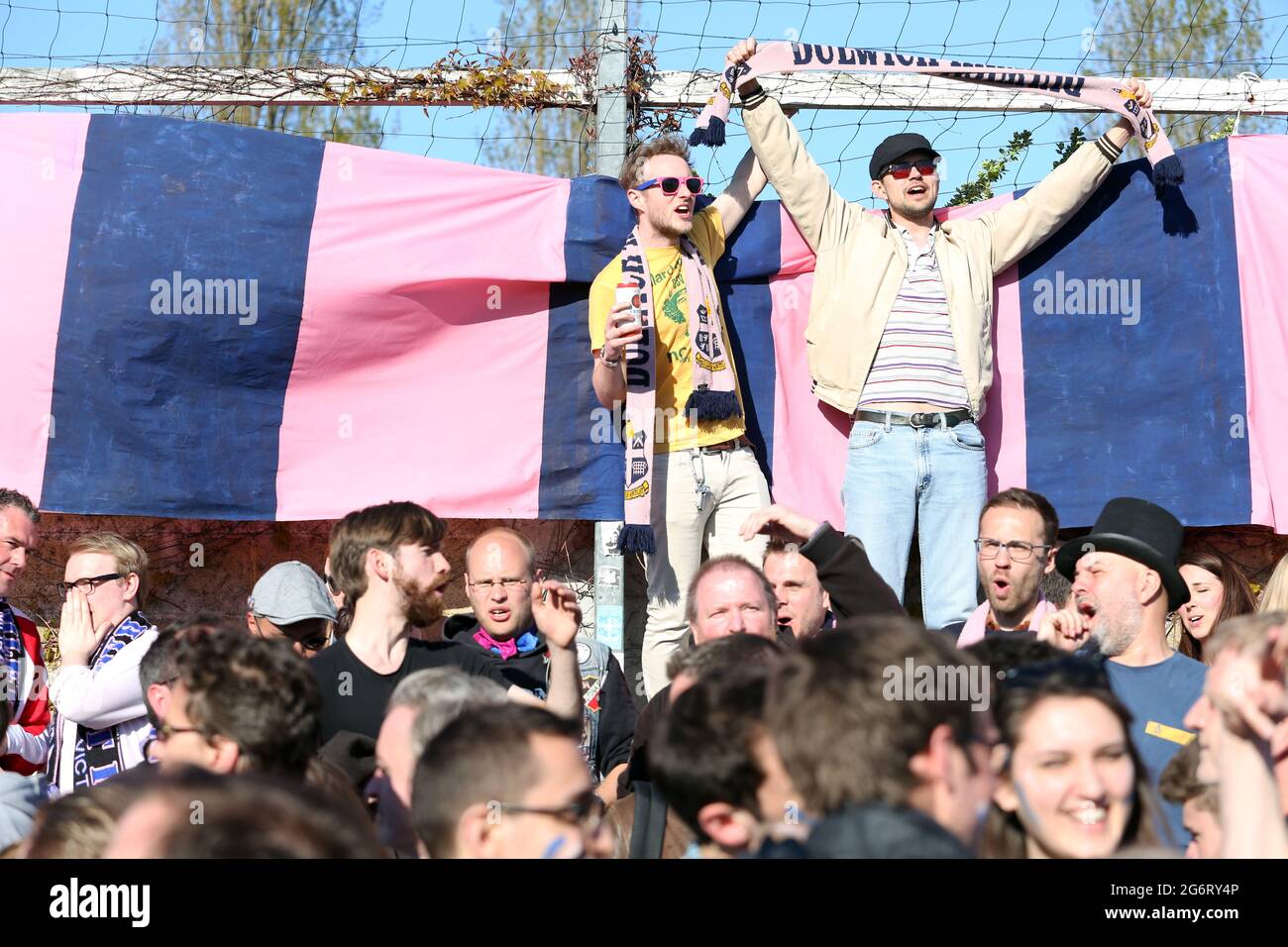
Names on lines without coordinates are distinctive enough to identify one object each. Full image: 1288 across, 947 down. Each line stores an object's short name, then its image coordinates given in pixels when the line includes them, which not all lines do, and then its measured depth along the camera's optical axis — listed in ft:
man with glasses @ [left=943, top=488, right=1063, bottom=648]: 13.80
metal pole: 17.54
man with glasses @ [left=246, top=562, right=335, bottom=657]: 15.53
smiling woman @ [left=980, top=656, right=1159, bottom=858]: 7.56
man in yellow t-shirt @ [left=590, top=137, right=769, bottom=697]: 15.97
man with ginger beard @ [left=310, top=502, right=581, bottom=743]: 11.71
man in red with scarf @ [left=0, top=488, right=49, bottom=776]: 13.07
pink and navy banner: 16.38
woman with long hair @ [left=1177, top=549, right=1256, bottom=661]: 14.93
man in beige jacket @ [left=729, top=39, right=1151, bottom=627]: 15.67
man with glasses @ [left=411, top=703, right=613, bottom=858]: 7.19
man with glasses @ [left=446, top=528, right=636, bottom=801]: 13.58
